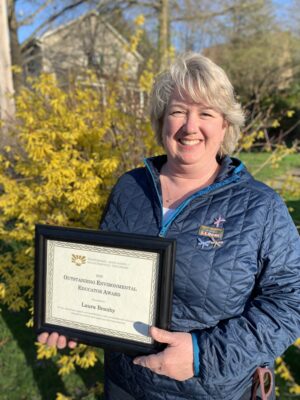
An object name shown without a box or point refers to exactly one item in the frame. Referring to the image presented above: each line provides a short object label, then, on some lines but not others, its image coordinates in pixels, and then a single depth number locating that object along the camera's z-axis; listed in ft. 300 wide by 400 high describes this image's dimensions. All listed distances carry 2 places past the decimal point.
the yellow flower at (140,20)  13.13
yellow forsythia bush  9.46
